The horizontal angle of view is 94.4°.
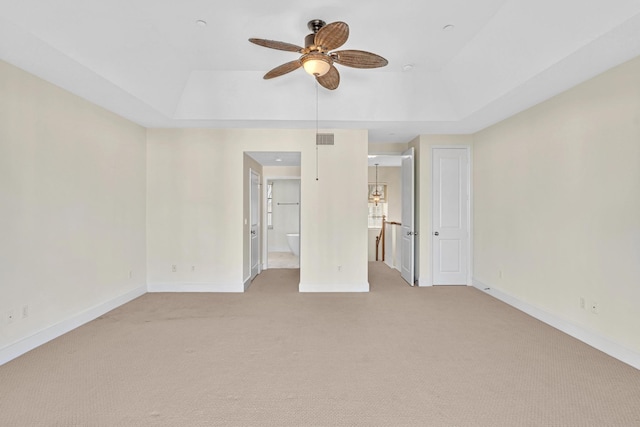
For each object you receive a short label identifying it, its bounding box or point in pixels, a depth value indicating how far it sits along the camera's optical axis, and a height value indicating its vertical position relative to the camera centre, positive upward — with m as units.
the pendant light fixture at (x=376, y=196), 8.93 +0.37
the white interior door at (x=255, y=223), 5.64 -0.29
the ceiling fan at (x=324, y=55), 2.28 +1.32
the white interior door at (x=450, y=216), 5.23 -0.13
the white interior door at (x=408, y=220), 5.26 -0.22
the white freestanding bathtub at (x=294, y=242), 8.09 -0.94
